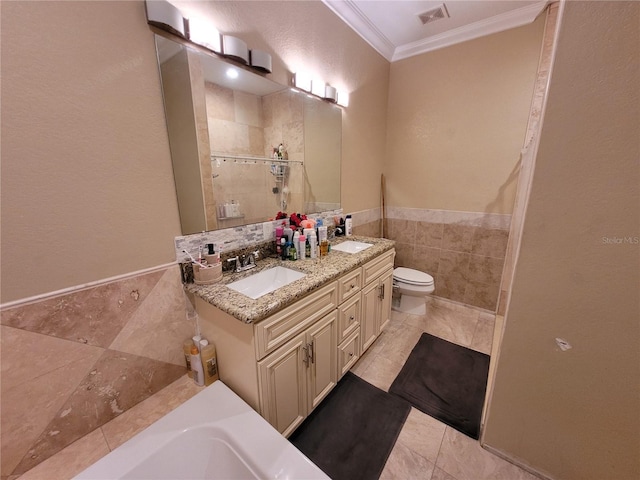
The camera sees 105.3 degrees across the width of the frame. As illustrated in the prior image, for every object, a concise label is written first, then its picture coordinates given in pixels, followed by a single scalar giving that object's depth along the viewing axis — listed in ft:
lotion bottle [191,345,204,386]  3.94
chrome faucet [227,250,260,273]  4.59
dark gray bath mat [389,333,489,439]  4.79
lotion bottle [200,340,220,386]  3.93
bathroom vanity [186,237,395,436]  3.36
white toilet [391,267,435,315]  7.69
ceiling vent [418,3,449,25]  6.20
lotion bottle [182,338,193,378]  4.01
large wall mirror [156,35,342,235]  3.77
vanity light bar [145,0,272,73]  3.18
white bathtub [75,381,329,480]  2.79
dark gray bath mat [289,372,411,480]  3.94
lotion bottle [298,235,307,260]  5.14
